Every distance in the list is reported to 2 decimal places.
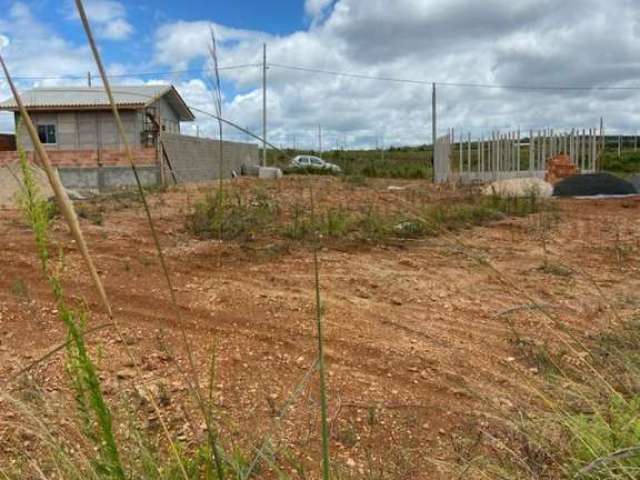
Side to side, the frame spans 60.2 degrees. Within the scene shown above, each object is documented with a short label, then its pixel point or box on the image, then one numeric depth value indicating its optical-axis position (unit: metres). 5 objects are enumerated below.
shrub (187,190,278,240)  6.08
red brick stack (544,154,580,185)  14.47
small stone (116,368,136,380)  2.55
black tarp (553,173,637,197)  11.98
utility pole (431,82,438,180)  19.23
